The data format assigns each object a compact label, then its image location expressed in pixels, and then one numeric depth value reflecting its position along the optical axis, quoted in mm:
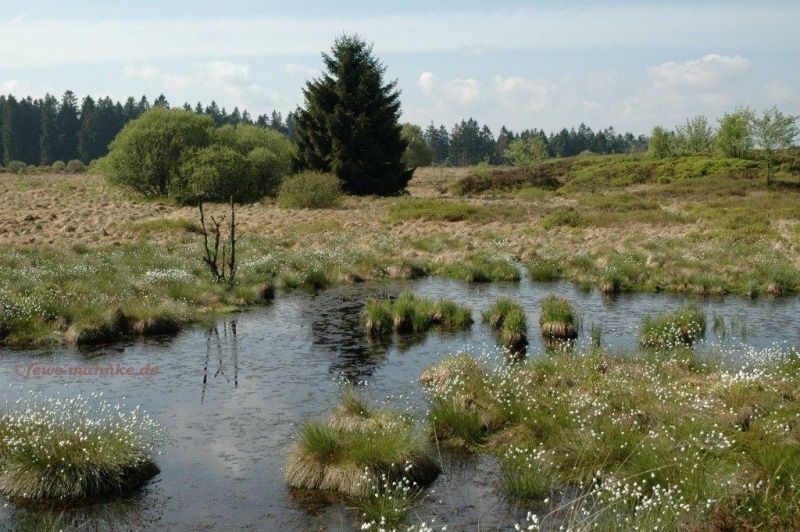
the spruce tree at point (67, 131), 143750
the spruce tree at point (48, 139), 141375
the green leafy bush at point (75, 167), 113562
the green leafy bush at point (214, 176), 53031
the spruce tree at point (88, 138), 143500
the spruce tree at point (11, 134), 138750
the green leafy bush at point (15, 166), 108000
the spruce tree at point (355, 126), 58188
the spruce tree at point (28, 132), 141625
